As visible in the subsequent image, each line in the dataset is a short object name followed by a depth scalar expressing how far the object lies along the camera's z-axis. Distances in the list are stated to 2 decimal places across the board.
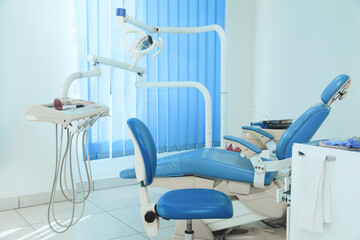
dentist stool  1.58
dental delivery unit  1.58
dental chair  2.00
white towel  1.38
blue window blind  3.33
